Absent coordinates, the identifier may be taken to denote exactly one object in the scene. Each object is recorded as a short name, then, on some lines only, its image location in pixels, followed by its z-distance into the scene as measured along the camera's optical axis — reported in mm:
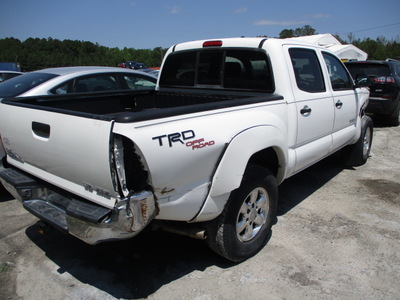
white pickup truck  2084
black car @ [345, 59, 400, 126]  8391
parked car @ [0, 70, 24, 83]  9297
